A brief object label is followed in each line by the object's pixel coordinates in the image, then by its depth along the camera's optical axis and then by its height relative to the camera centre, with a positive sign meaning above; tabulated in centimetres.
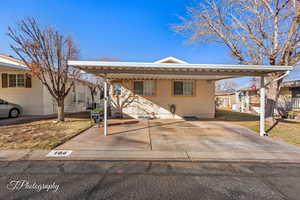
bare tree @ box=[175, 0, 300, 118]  696 +377
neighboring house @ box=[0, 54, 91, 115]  971 +51
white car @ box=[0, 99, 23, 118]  838 -75
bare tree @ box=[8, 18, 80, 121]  676 +230
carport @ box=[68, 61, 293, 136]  464 +109
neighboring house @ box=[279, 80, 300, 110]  1179 +30
